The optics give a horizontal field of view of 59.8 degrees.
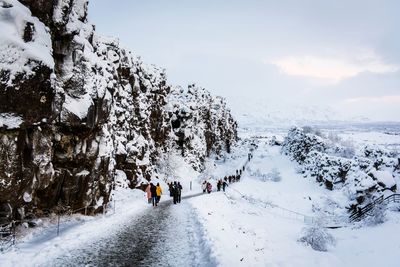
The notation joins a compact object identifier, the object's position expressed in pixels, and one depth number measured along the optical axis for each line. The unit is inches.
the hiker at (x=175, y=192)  1116.5
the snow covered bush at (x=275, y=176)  3088.6
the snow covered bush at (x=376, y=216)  981.4
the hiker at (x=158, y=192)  1075.4
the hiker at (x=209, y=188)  1605.6
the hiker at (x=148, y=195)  1091.5
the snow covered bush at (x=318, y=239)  803.4
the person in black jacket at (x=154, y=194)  1060.4
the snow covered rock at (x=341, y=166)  1254.3
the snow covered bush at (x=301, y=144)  3462.1
